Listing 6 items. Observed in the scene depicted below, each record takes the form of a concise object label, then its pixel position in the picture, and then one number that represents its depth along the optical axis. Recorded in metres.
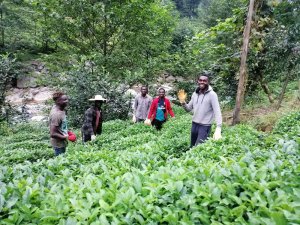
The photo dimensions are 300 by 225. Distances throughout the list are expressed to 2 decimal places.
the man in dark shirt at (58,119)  4.53
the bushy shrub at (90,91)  10.38
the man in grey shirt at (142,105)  7.67
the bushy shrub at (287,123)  5.68
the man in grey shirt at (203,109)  4.44
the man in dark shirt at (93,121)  5.75
